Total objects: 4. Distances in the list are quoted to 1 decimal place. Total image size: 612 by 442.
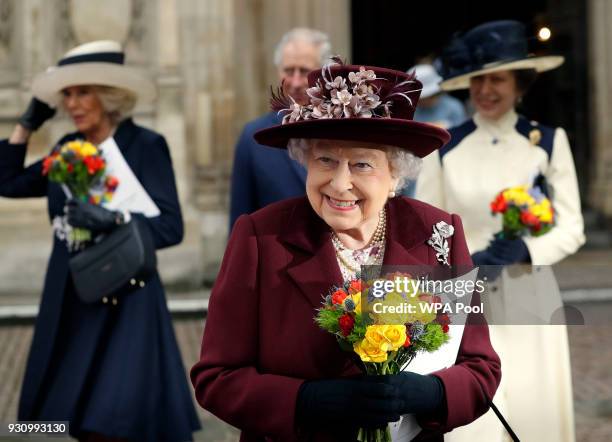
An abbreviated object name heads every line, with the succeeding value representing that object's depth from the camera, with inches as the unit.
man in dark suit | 406.6
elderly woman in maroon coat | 212.1
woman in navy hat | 356.5
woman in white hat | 400.8
